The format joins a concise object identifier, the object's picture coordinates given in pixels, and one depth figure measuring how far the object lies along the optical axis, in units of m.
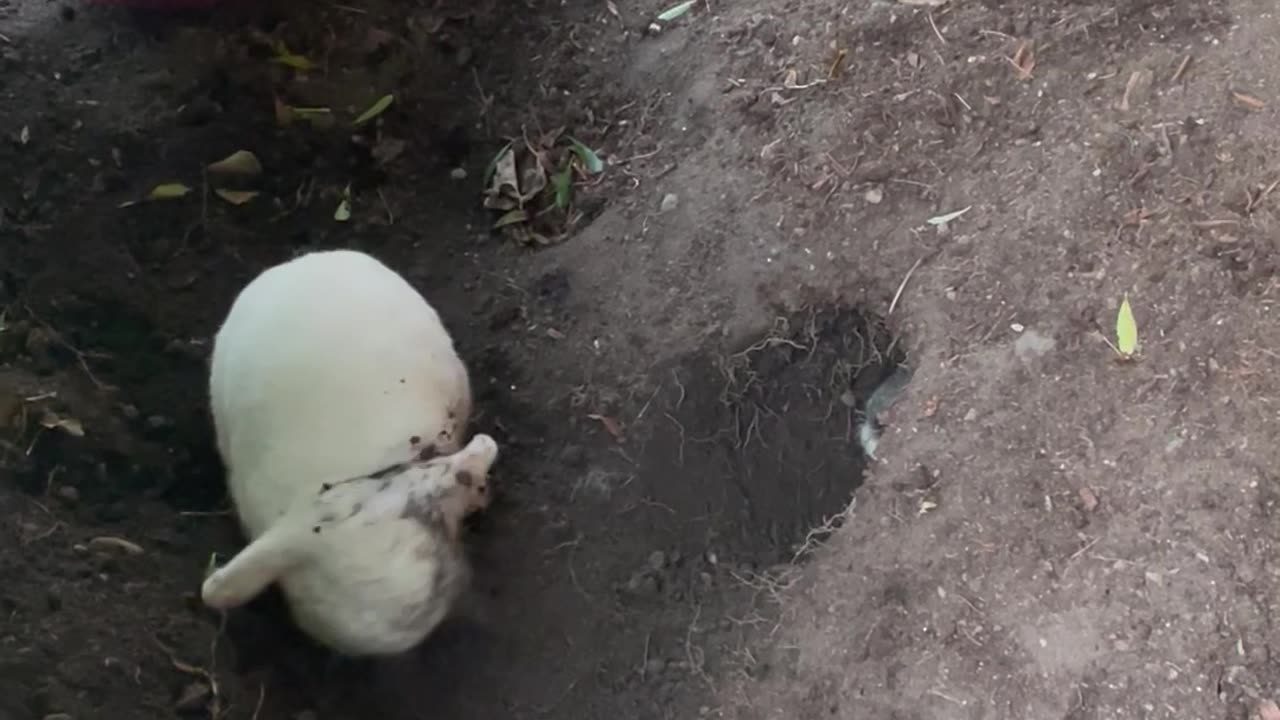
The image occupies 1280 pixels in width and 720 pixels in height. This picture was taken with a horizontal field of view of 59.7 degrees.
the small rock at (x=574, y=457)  2.03
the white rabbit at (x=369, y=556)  1.57
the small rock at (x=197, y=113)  2.19
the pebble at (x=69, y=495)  1.71
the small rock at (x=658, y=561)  1.91
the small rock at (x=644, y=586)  1.90
